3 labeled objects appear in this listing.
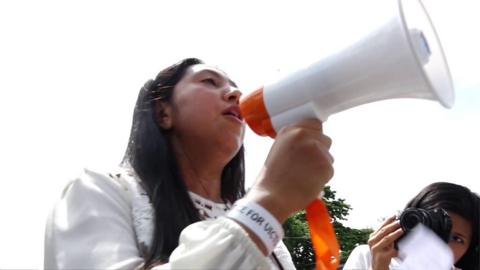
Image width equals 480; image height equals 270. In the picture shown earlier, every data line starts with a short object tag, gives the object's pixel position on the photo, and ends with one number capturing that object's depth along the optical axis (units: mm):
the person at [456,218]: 2361
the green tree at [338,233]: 17547
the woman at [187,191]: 880
